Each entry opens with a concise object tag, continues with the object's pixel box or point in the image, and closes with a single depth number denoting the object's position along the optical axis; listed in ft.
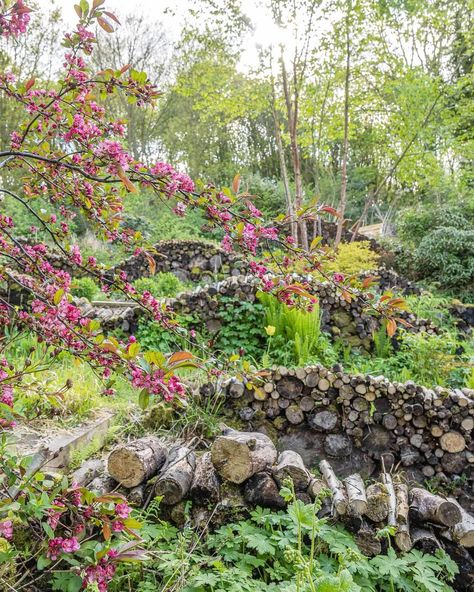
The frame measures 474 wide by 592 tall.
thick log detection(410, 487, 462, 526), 6.28
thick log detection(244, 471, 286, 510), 6.36
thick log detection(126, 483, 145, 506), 6.33
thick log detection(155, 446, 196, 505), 6.29
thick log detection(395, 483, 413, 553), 6.02
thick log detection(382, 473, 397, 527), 6.26
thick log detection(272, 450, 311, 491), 6.54
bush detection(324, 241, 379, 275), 21.11
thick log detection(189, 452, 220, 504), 6.43
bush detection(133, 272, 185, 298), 18.52
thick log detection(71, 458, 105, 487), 6.52
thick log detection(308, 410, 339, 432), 8.99
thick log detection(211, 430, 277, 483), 6.48
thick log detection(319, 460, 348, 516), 6.19
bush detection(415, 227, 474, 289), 25.35
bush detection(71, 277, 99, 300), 19.70
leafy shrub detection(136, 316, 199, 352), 12.96
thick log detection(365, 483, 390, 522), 6.21
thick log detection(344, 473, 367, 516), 6.21
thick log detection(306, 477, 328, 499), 6.43
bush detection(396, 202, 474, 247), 29.27
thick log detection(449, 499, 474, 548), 6.17
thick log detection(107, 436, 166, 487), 6.39
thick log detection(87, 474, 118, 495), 6.26
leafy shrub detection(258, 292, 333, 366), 11.39
